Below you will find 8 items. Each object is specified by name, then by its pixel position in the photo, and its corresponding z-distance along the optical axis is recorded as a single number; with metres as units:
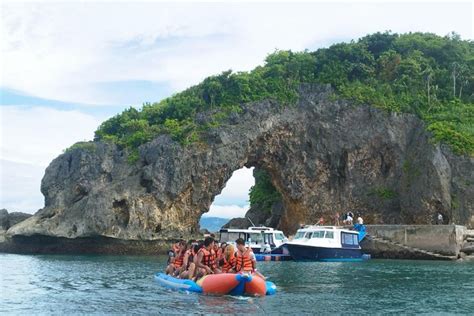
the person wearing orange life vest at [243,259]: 23.39
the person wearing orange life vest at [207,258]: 24.69
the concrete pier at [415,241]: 45.97
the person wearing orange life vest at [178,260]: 27.61
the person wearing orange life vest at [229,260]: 23.91
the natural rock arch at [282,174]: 52.69
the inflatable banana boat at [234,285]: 22.72
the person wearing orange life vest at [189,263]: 25.58
